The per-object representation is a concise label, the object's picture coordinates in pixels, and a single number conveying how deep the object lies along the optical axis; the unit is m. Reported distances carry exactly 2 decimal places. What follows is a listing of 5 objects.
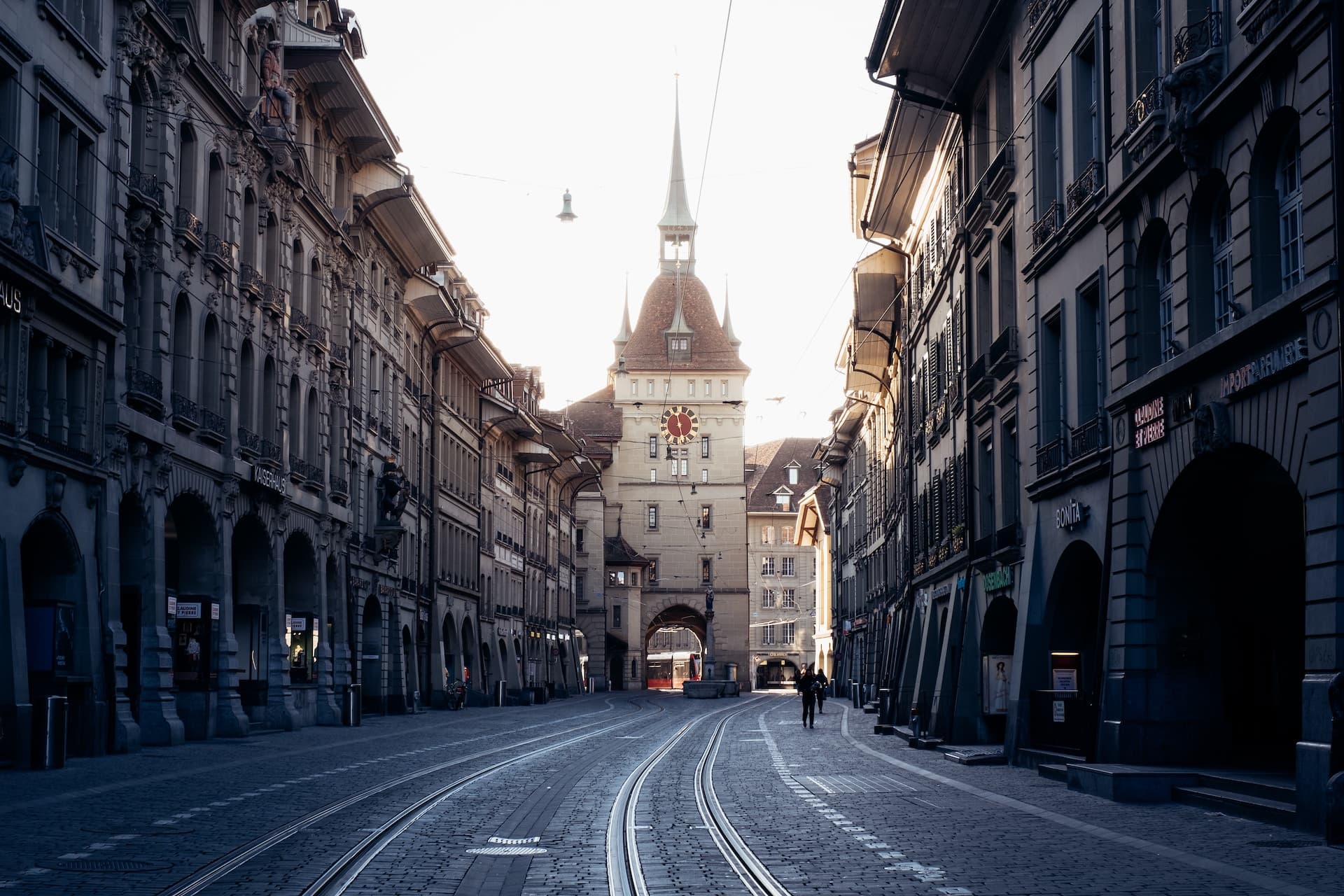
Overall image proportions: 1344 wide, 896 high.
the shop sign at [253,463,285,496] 36.41
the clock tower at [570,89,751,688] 121.06
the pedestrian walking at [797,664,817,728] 42.94
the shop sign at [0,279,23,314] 23.27
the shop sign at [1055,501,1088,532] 23.17
